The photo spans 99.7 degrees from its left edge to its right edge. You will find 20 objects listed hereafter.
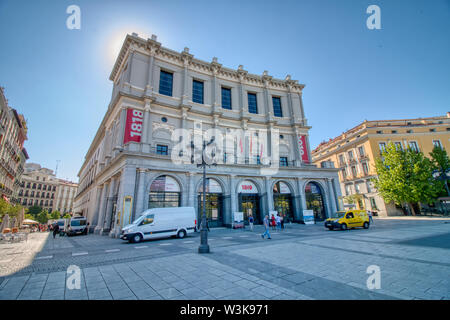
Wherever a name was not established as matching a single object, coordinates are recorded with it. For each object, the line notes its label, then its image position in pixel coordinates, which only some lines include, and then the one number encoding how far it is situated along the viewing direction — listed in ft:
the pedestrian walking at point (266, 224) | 39.51
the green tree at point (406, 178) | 93.97
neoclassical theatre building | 59.77
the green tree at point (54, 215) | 208.13
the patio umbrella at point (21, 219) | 112.32
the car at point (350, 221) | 53.07
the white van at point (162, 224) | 41.73
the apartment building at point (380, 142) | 117.19
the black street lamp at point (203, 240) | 27.40
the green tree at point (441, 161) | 101.15
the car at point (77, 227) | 66.63
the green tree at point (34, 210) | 189.26
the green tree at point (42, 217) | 182.09
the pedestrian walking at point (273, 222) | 55.83
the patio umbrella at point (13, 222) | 105.20
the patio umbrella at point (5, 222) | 87.88
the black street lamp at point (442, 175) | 101.68
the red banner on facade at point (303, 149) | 90.62
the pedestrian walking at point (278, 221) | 62.53
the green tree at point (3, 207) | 67.16
